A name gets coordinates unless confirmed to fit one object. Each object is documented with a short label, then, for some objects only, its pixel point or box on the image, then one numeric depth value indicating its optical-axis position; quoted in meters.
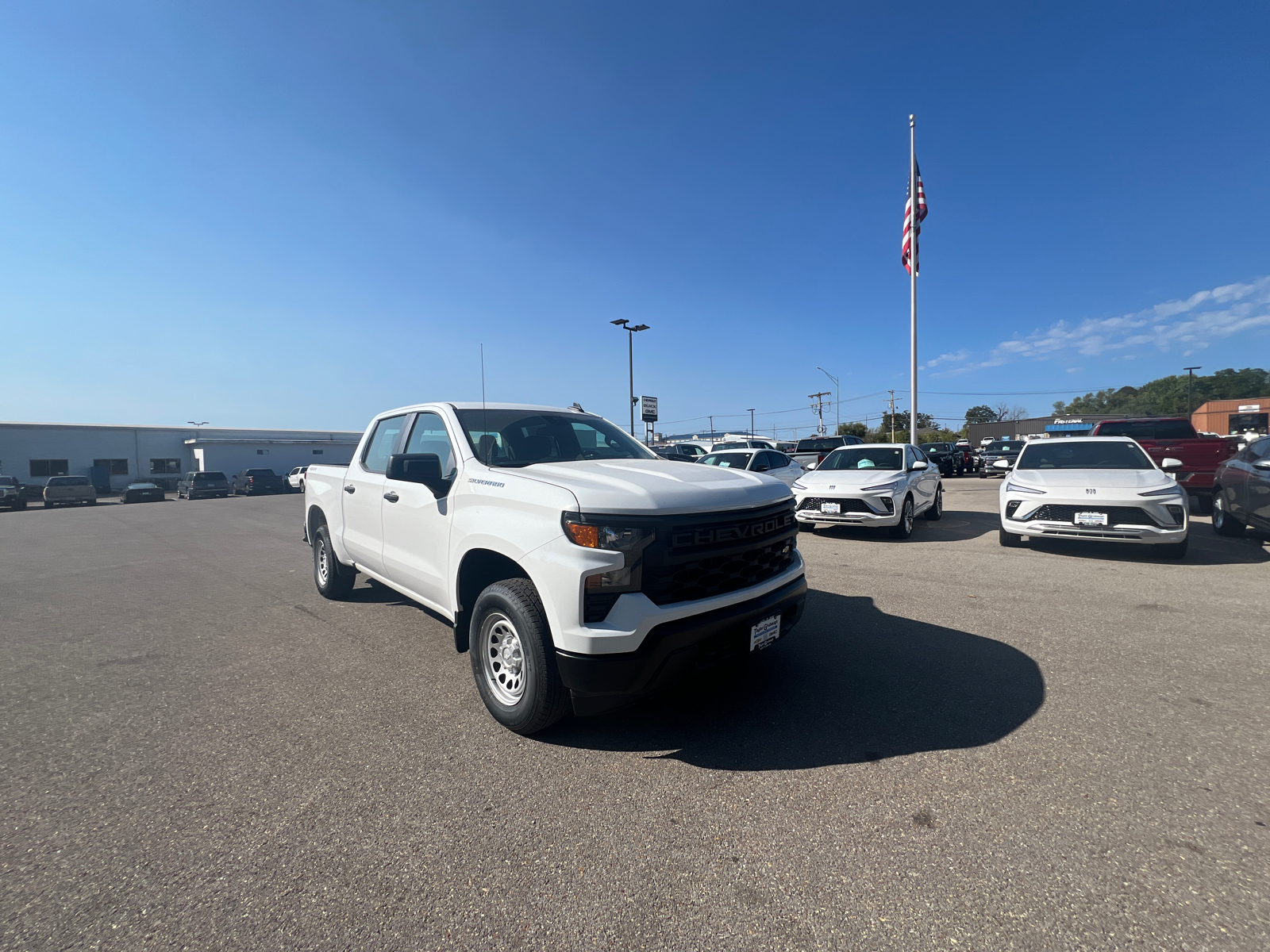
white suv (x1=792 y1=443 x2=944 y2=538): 8.82
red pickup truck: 10.55
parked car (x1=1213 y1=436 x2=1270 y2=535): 7.47
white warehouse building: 36.41
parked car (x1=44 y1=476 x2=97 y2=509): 26.75
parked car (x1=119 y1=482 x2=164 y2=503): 29.06
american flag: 21.38
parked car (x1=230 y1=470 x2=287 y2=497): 32.06
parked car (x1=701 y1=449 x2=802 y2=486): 12.17
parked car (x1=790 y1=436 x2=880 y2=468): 25.97
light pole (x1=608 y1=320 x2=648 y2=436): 28.53
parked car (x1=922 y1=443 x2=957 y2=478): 26.69
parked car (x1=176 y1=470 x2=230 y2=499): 30.20
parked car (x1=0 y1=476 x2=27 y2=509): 25.00
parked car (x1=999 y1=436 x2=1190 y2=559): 6.73
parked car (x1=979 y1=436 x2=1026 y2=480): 25.04
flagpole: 21.41
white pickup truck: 2.77
